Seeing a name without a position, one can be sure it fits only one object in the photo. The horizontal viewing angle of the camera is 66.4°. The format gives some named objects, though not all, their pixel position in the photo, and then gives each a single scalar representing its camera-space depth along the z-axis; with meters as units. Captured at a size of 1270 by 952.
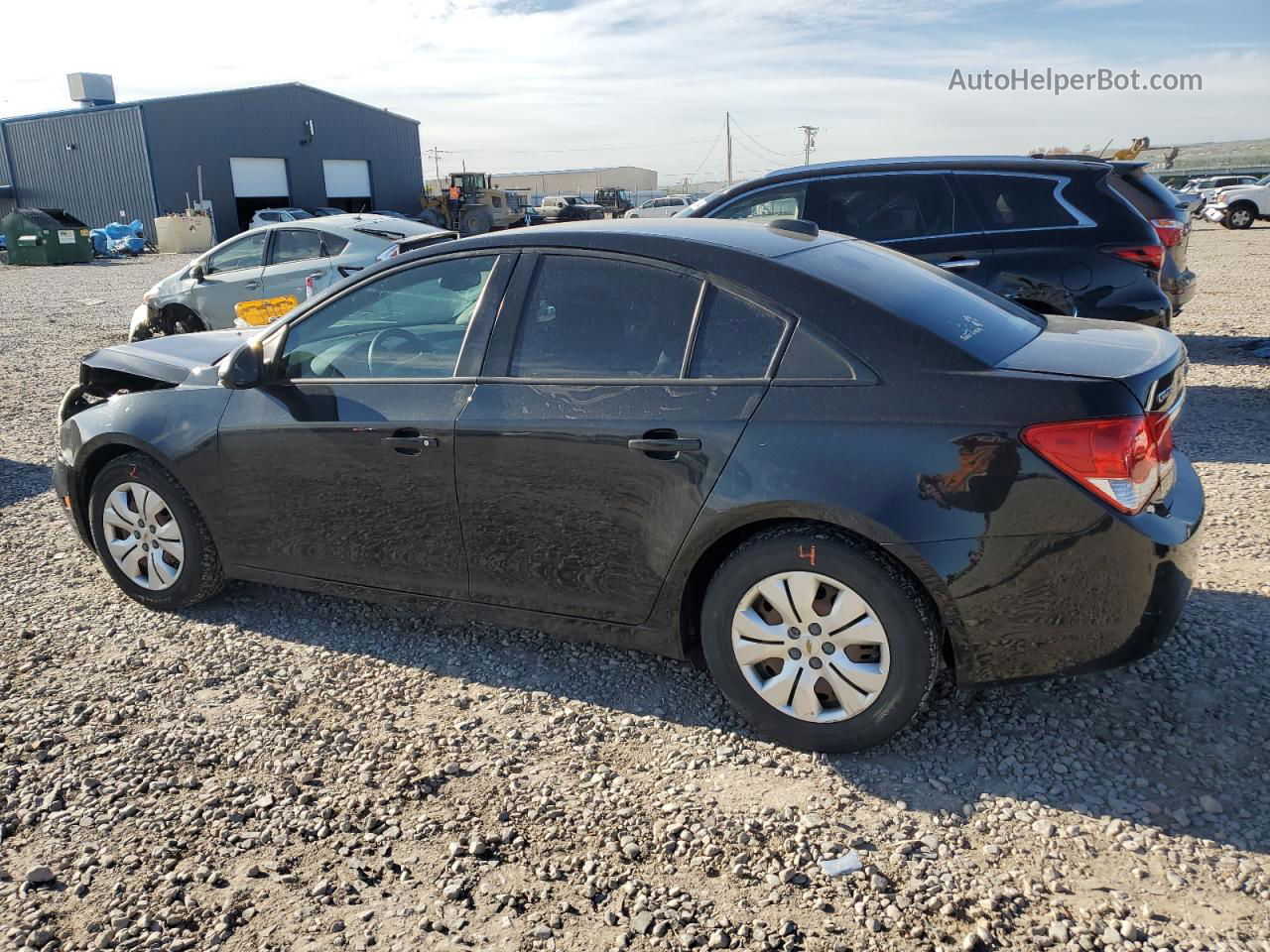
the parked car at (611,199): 56.47
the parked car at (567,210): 45.84
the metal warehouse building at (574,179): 119.12
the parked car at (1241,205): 32.38
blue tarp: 37.25
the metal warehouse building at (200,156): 39.88
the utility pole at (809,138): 81.81
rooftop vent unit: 45.88
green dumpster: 33.25
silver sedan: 10.48
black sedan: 2.81
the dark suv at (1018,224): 6.93
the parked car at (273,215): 35.52
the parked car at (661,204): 28.35
